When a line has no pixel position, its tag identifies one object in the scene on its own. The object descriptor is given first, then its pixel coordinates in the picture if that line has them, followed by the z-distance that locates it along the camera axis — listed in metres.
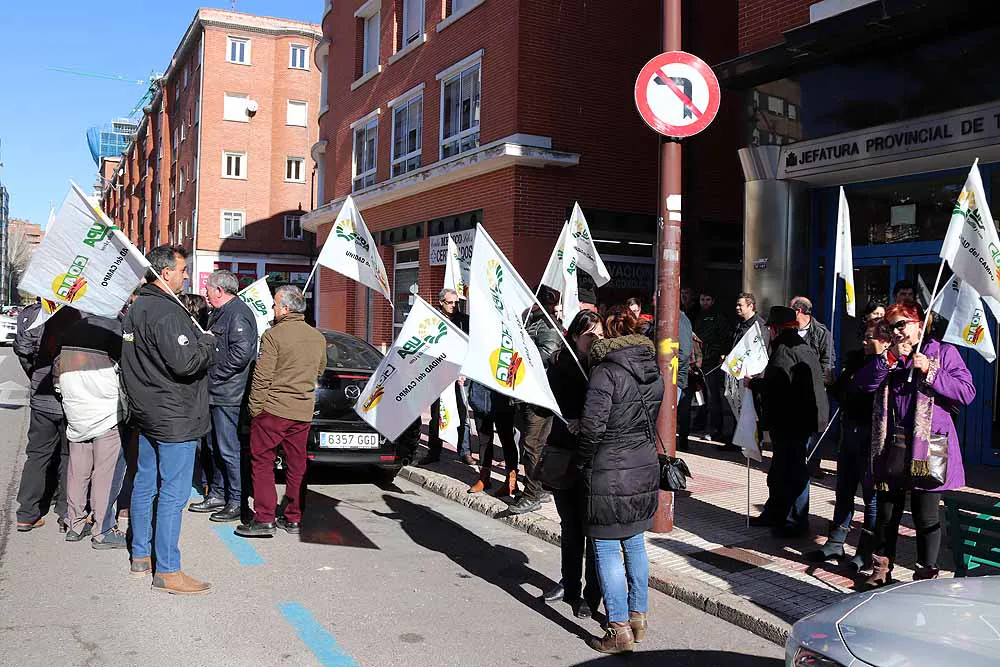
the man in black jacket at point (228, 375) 6.80
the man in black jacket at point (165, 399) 5.01
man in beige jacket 6.30
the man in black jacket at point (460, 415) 9.10
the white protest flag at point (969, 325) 5.69
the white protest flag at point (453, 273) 10.68
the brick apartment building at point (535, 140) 15.30
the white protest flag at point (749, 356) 7.82
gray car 2.55
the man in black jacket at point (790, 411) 6.40
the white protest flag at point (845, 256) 6.97
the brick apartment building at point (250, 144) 40.78
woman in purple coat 4.79
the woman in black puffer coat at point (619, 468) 4.36
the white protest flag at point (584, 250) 9.49
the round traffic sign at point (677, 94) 6.48
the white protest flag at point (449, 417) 7.55
